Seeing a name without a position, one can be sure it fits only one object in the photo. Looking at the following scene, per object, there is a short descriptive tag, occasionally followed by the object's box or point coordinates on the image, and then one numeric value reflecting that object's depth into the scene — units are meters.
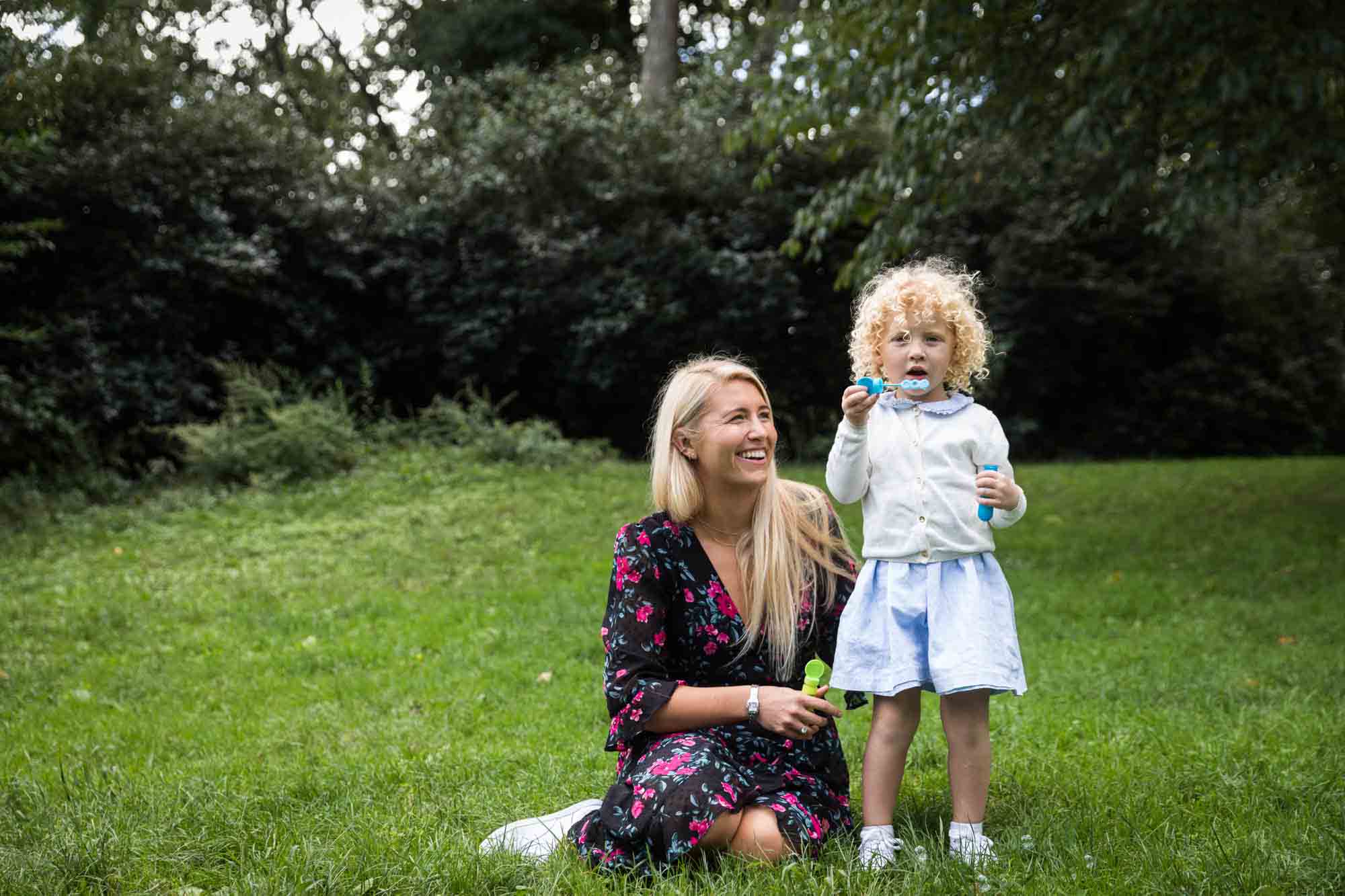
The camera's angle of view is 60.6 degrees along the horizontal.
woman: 2.68
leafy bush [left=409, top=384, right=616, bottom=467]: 11.70
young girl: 2.66
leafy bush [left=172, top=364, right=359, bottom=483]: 10.87
